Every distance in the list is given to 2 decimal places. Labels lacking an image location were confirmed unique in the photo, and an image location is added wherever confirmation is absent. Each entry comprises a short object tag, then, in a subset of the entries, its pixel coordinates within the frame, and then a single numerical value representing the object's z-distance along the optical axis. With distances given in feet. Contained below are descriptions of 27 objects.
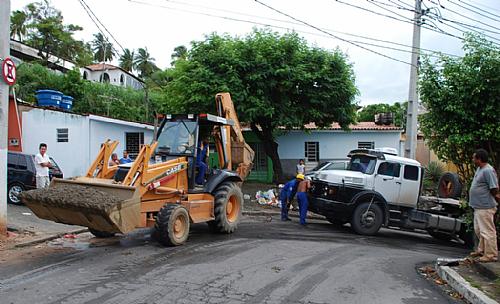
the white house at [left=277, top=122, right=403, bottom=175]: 81.56
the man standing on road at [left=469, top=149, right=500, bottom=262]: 23.68
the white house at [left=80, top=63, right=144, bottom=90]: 151.48
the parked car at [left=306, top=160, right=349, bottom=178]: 57.67
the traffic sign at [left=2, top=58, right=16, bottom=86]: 29.30
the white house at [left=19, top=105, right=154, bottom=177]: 53.83
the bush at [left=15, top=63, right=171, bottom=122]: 84.79
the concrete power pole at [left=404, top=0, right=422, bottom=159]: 53.06
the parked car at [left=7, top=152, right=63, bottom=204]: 43.78
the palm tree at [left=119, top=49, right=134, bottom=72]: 192.97
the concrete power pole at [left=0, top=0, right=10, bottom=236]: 29.01
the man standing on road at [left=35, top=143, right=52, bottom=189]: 39.34
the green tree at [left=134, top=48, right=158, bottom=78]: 206.59
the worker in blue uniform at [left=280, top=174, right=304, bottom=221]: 44.70
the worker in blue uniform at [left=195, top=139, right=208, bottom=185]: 33.40
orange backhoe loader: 24.89
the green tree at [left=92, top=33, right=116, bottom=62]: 188.79
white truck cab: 38.96
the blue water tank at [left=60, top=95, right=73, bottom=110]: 60.43
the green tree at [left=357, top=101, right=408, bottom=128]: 175.73
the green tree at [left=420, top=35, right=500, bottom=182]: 32.24
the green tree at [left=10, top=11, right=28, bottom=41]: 127.13
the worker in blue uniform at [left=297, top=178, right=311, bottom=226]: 41.81
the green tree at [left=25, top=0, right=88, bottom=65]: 121.60
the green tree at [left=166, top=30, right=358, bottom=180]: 58.44
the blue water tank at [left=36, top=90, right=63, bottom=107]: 57.31
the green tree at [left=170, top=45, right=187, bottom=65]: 184.96
